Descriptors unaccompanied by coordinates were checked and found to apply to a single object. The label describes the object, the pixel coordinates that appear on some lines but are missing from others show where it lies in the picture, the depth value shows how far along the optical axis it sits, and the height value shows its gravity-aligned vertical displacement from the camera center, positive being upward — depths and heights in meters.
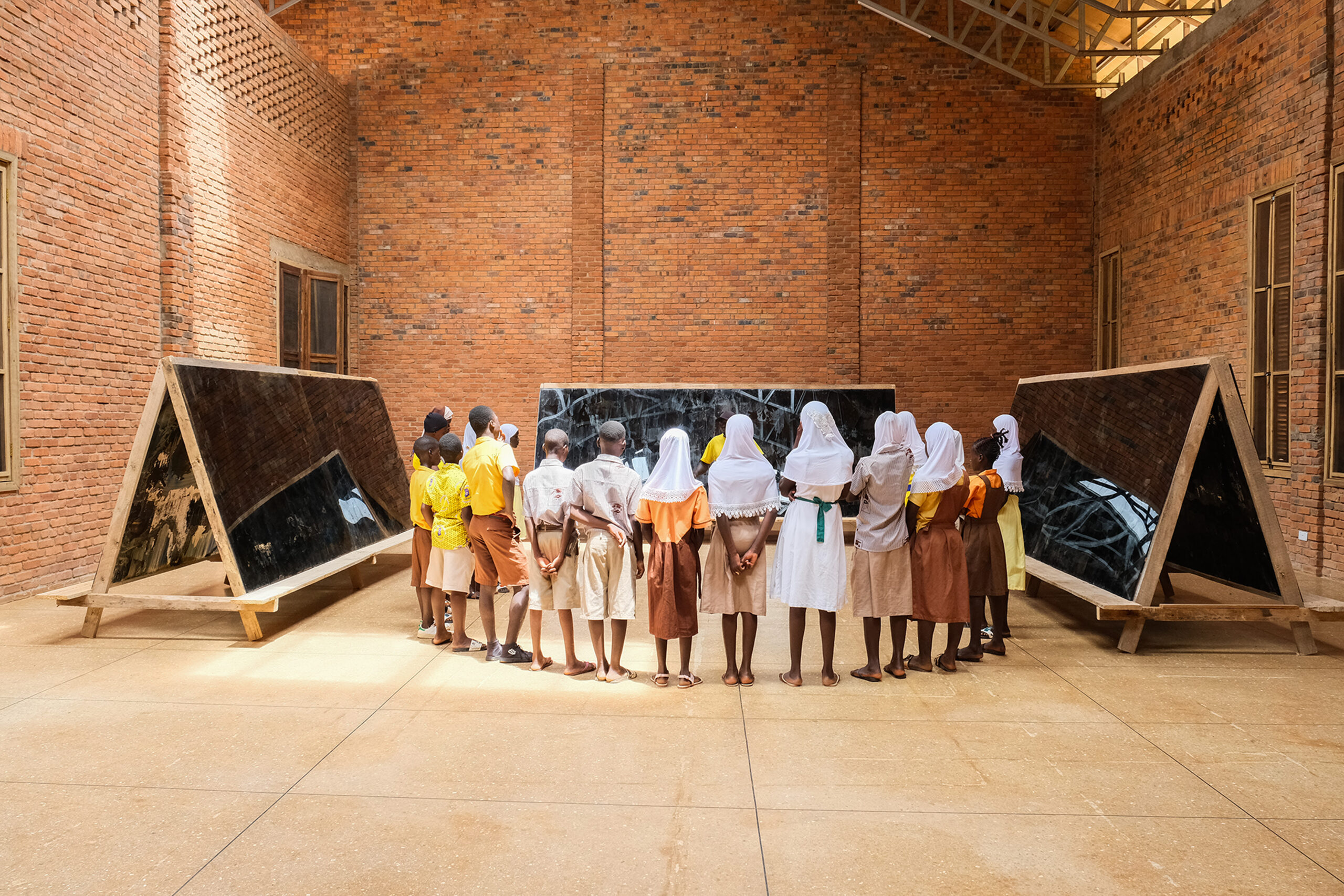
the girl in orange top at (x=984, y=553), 5.48 -0.71
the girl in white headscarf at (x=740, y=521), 4.72 -0.43
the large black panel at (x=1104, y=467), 5.68 -0.14
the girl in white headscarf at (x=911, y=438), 5.12 +0.07
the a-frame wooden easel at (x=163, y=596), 5.64 -0.83
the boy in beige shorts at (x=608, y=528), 4.86 -0.48
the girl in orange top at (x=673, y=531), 4.74 -0.49
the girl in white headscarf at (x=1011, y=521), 5.70 -0.55
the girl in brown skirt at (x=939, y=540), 5.02 -0.57
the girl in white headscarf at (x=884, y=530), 4.88 -0.50
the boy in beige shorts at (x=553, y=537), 4.97 -0.56
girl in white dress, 4.74 -0.42
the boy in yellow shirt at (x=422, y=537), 6.04 -0.68
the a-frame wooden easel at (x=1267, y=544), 5.36 -0.68
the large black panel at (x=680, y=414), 10.66 +0.44
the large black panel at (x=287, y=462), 5.97 -0.15
